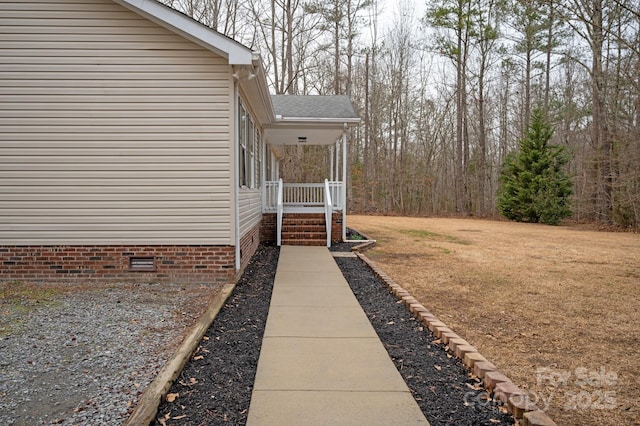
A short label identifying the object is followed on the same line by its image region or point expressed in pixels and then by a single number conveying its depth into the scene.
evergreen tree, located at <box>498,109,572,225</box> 18.28
